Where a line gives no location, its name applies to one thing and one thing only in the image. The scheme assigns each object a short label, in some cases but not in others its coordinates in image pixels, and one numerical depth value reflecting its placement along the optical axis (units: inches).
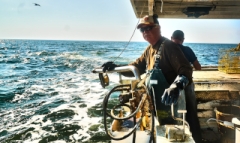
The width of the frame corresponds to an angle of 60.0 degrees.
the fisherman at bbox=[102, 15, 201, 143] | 92.0
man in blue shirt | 192.4
